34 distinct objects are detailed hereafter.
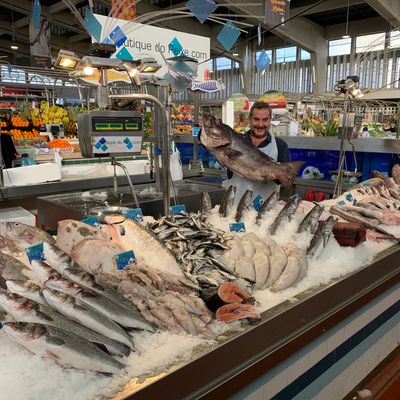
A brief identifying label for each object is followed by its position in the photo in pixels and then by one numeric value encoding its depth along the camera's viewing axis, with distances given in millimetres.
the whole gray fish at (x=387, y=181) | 3961
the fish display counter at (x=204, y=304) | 1261
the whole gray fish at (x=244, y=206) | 2741
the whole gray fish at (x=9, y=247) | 1807
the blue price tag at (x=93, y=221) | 2125
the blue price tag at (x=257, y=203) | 3077
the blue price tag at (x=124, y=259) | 1722
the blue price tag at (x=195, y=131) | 6069
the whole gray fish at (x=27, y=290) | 1294
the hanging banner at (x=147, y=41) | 6020
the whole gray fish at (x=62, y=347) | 1174
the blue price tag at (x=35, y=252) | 1625
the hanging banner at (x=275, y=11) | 6132
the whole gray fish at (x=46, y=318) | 1215
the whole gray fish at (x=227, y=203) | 2863
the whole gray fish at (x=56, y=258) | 1443
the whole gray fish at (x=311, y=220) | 2525
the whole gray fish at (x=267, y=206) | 2697
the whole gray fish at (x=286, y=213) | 2533
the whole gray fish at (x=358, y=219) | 2795
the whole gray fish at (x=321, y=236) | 2289
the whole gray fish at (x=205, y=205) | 2898
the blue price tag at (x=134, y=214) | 2408
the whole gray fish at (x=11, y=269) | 1499
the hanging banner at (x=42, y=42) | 11277
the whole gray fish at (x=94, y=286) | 1425
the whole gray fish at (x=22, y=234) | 1928
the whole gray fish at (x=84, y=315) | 1280
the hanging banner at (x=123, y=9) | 6289
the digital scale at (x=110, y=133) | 2348
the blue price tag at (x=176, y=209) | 2696
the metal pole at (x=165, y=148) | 2574
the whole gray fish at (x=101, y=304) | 1328
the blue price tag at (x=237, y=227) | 2516
